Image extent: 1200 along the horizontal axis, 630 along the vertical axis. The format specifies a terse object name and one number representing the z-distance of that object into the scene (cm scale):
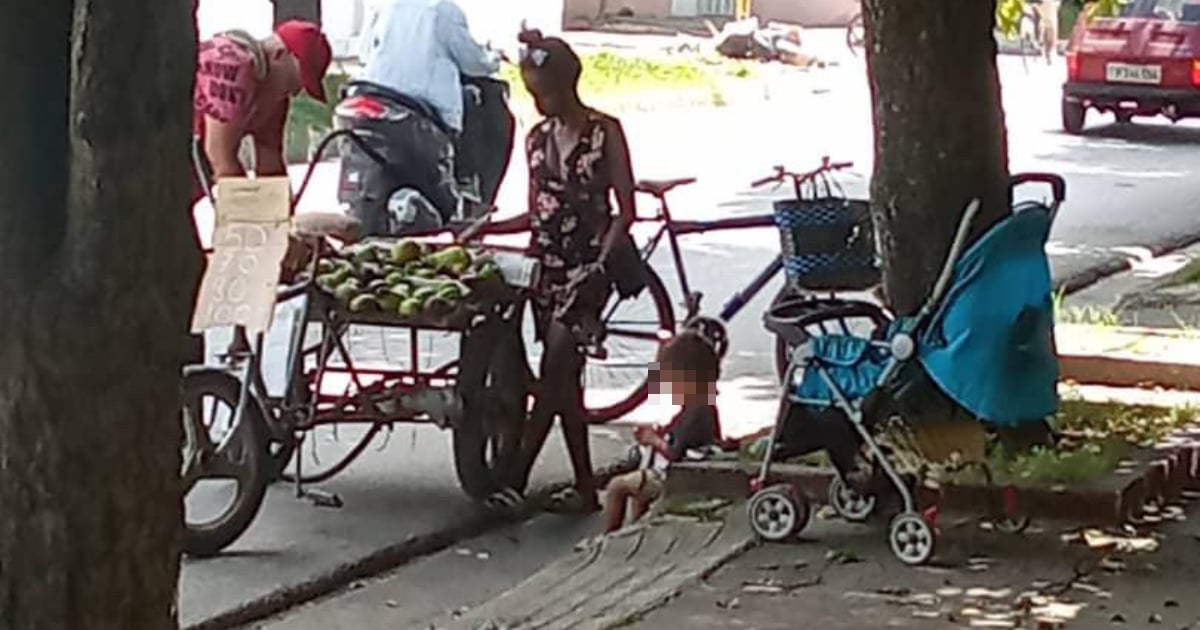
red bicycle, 1004
